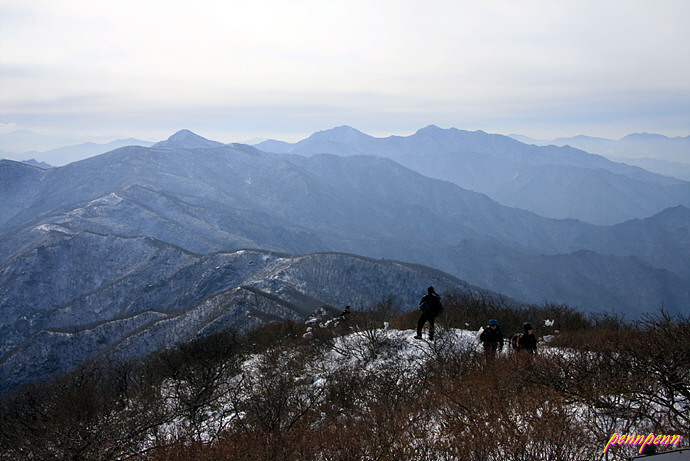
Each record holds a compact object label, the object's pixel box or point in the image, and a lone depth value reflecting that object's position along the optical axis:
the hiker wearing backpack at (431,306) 15.52
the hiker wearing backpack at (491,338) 13.36
